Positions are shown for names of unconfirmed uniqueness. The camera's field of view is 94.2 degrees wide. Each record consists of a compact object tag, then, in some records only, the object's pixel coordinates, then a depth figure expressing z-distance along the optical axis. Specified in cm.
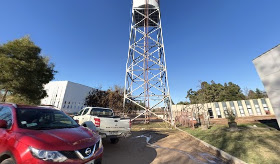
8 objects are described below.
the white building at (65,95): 4462
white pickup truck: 549
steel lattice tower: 1448
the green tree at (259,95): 4382
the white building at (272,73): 649
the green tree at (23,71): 1286
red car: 207
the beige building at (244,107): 2394
